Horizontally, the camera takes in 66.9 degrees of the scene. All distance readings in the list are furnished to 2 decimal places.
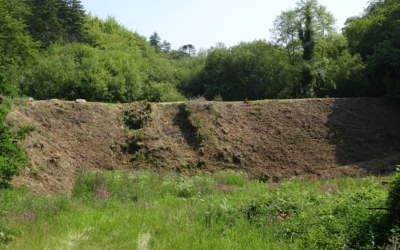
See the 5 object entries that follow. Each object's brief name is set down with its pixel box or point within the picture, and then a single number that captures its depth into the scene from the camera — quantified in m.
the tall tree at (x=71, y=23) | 37.91
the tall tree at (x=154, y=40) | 88.49
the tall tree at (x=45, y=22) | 34.66
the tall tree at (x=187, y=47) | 115.62
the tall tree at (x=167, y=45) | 111.20
